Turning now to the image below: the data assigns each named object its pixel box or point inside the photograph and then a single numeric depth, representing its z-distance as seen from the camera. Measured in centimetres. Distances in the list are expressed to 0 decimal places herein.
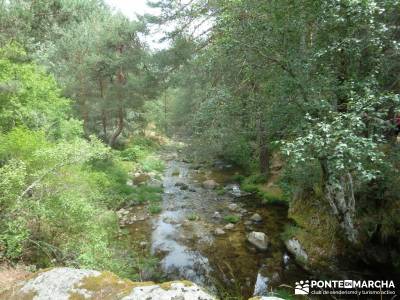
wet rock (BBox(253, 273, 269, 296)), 935
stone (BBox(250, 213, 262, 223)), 1415
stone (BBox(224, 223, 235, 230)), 1342
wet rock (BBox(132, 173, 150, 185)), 2005
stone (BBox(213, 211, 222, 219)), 1466
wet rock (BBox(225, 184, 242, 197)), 1794
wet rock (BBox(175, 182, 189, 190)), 1908
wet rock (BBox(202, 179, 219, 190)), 1931
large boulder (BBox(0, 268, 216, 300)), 401
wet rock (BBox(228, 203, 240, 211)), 1560
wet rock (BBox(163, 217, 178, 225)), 1432
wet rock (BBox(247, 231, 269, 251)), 1172
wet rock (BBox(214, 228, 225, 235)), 1300
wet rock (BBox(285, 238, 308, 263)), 1063
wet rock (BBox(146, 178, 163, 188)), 1941
